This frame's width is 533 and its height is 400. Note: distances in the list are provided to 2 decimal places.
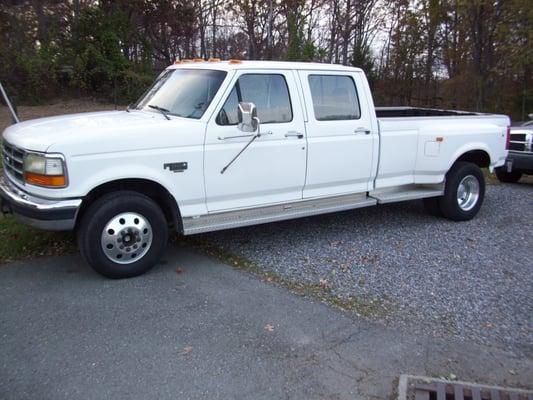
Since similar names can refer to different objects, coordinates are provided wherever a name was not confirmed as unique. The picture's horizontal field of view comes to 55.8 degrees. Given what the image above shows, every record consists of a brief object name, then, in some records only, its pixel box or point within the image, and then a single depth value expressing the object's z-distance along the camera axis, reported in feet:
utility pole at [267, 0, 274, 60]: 75.44
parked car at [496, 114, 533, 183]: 31.40
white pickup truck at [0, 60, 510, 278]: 14.93
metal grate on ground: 10.48
